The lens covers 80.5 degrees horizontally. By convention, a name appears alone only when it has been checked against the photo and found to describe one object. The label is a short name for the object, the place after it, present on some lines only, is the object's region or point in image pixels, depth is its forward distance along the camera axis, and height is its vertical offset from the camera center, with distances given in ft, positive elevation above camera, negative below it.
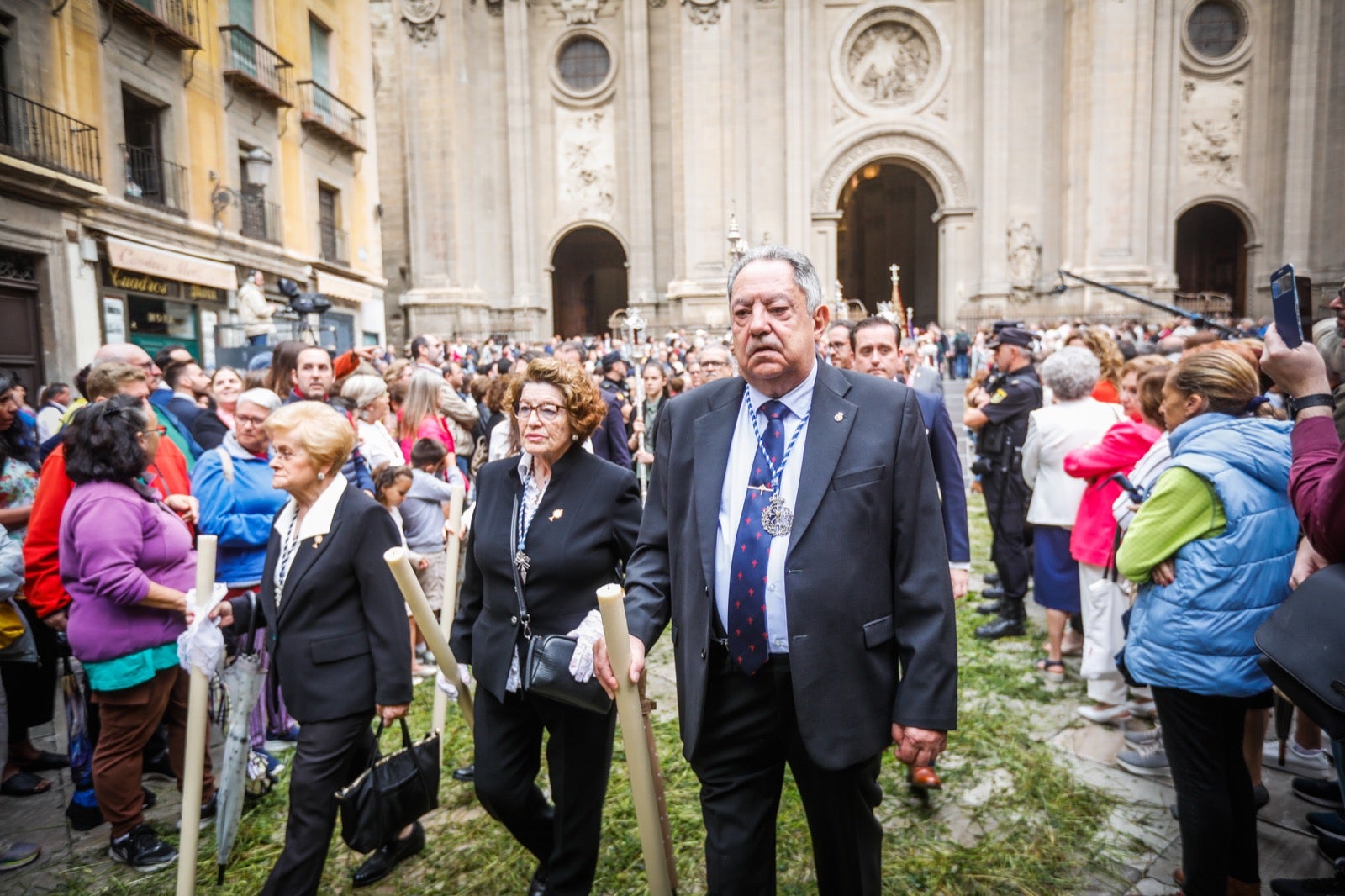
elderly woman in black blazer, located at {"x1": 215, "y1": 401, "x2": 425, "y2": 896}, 9.80 -2.87
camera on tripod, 35.50 +4.15
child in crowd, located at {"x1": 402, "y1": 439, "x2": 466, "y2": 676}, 18.44 -2.76
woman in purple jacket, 11.02 -2.79
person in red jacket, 12.25 -2.17
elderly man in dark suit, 7.30 -1.97
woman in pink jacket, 14.42 -3.27
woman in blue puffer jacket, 9.18 -2.71
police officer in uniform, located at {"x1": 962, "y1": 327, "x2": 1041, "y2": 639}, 19.67 -1.91
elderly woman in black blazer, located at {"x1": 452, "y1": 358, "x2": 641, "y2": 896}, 9.80 -2.57
